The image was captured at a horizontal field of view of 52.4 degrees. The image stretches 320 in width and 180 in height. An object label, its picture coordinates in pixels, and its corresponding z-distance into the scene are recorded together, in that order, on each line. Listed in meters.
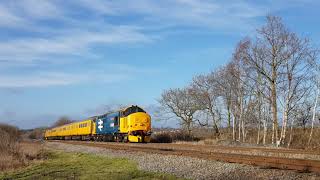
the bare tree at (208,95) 40.50
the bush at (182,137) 37.03
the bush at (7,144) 22.74
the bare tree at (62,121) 114.50
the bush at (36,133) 104.63
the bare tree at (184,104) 42.27
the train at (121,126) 29.97
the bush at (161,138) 36.07
